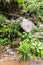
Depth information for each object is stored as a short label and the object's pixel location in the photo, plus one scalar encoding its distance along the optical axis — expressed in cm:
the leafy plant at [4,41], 489
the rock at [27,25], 537
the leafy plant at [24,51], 390
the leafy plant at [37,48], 417
